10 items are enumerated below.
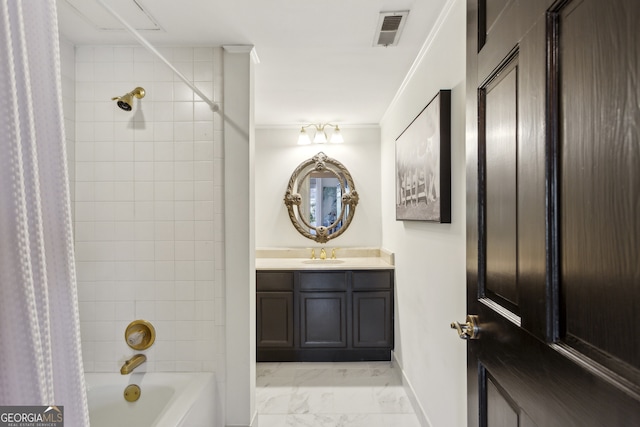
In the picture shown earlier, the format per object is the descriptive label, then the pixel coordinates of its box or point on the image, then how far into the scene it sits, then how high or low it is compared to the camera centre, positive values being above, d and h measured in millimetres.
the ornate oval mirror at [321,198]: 3854 +184
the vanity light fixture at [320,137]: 3713 +798
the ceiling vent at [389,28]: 1733 +946
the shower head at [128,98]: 1888 +614
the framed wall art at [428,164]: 1746 +284
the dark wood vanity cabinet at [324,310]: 3201 -835
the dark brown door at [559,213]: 488 +1
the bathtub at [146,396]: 1876 -947
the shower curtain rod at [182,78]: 1178 +657
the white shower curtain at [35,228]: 409 -12
